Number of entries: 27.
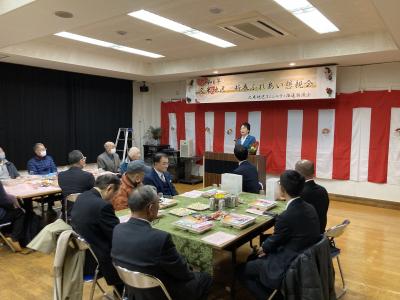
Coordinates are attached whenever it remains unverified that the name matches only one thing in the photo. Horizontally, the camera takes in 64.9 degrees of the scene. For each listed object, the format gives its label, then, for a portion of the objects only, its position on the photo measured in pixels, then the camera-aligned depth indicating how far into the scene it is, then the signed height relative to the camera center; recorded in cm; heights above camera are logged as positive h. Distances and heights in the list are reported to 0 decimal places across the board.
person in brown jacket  316 -61
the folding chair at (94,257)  211 -99
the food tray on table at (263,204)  296 -77
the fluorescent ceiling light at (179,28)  409 +140
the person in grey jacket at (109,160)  573 -71
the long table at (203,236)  219 -83
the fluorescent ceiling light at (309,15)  364 +141
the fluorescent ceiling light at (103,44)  502 +138
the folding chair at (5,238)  371 -140
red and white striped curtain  575 -15
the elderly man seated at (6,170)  494 -79
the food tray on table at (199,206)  293 -79
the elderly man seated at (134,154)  477 -48
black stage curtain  613 +23
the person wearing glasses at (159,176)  348 -60
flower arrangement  585 -45
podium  584 -82
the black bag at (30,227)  393 -135
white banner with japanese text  587 +80
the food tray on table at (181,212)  275 -79
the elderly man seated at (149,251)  171 -71
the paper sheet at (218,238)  217 -81
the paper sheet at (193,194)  346 -79
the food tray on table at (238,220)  245 -78
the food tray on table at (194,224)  236 -79
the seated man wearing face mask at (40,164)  538 -74
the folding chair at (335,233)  243 -85
